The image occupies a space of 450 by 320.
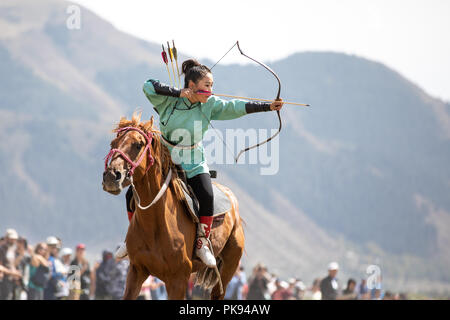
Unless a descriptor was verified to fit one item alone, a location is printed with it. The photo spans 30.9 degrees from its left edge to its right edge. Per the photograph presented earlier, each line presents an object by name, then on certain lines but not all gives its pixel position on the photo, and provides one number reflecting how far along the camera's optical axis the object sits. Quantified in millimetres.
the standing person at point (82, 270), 16531
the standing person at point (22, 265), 16078
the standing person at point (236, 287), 18594
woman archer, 8766
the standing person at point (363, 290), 19594
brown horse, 8148
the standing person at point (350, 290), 18998
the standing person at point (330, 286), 17703
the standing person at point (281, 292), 19342
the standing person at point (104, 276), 17125
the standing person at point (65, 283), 15509
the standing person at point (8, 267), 15859
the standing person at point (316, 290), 16816
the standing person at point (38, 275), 15766
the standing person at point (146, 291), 17031
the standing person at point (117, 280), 16953
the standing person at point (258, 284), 18438
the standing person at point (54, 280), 15539
